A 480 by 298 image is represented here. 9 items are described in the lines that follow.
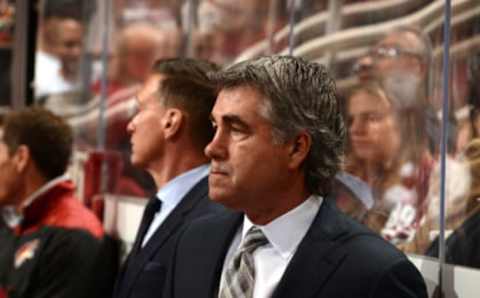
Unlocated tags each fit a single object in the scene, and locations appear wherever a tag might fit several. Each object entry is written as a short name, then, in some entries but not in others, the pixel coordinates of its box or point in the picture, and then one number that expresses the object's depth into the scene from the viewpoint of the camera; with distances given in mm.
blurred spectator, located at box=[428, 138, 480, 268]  4504
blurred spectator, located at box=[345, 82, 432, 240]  5047
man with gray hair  4047
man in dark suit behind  5566
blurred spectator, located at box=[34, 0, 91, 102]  9008
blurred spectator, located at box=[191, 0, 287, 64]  6488
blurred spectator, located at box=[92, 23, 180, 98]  7582
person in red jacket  6758
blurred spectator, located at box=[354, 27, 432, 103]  5062
